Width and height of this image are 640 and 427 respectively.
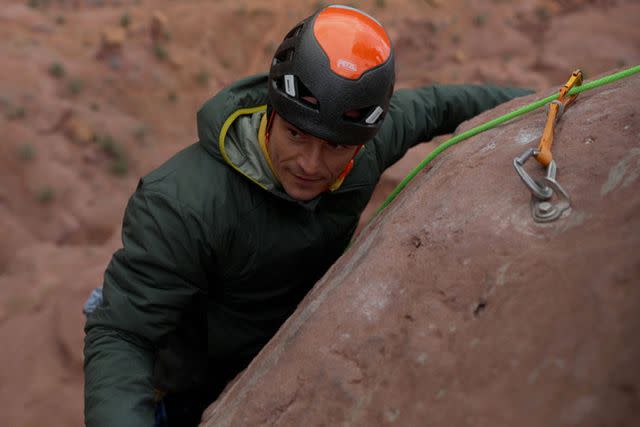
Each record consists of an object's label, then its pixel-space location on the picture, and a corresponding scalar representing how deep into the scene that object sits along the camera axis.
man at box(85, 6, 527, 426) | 1.93
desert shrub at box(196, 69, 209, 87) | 9.02
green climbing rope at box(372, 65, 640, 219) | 1.79
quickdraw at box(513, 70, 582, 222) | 1.42
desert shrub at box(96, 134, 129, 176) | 7.62
